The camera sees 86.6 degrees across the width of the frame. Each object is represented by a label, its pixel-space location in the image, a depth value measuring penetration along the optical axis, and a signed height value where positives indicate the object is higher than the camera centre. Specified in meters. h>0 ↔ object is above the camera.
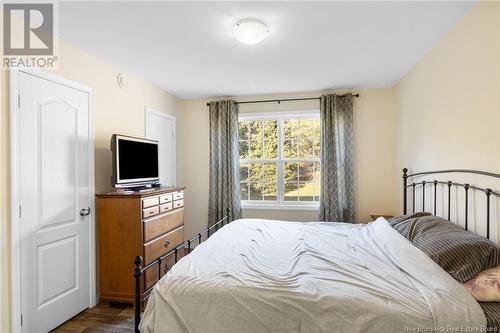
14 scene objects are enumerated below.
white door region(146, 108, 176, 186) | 3.68 +0.47
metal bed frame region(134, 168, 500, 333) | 1.54 -0.24
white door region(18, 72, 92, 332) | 2.05 -0.25
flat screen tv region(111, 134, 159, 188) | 2.65 +0.10
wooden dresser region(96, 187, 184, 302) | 2.58 -0.68
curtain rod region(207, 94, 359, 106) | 4.02 +1.05
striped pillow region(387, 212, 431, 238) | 2.02 -0.47
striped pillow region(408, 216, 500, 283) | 1.43 -0.50
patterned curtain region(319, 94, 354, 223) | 3.82 +0.10
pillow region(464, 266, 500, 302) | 1.33 -0.62
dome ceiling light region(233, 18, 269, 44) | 2.04 +1.09
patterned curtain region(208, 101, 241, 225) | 4.09 +0.10
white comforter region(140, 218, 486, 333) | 1.25 -0.66
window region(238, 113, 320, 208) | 4.12 +0.13
